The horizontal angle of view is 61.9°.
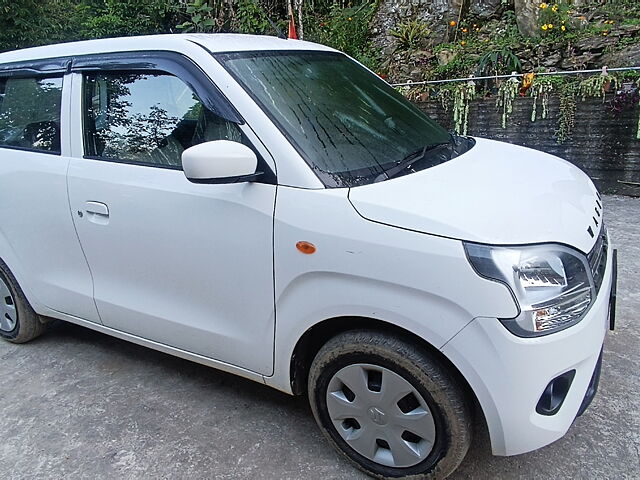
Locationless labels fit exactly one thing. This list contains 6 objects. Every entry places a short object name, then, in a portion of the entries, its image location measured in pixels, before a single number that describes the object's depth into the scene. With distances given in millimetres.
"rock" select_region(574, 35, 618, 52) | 6539
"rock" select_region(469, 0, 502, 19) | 8023
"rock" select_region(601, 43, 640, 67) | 6184
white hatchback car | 1832
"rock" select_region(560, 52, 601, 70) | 6559
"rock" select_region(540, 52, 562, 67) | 6816
